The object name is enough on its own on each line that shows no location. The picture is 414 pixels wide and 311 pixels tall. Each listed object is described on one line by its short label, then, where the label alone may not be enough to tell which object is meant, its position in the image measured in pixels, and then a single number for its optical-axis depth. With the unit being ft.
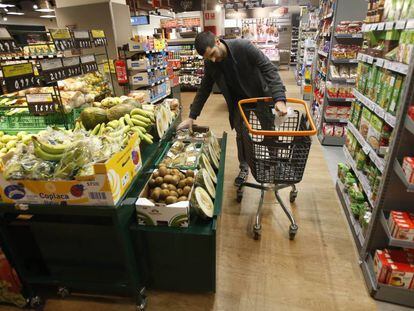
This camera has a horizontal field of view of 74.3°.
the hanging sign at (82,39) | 8.81
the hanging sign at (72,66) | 7.67
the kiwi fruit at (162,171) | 6.90
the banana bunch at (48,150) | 5.26
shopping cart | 6.98
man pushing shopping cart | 7.68
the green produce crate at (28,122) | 8.93
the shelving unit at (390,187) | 5.53
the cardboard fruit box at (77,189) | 4.81
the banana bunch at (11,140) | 7.28
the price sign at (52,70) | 6.86
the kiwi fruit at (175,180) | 6.64
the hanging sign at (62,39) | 7.98
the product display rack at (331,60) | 13.23
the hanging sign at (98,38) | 9.82
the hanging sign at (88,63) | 8.55
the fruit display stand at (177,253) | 5.72
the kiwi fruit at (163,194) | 6.23
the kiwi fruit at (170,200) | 6.00
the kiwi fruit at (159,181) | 6.64
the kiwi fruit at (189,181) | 6.72
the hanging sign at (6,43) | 6.39
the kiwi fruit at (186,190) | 6.47
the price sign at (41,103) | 7.63
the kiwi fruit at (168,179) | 6.63
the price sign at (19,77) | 6.30
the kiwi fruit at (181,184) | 6.70
